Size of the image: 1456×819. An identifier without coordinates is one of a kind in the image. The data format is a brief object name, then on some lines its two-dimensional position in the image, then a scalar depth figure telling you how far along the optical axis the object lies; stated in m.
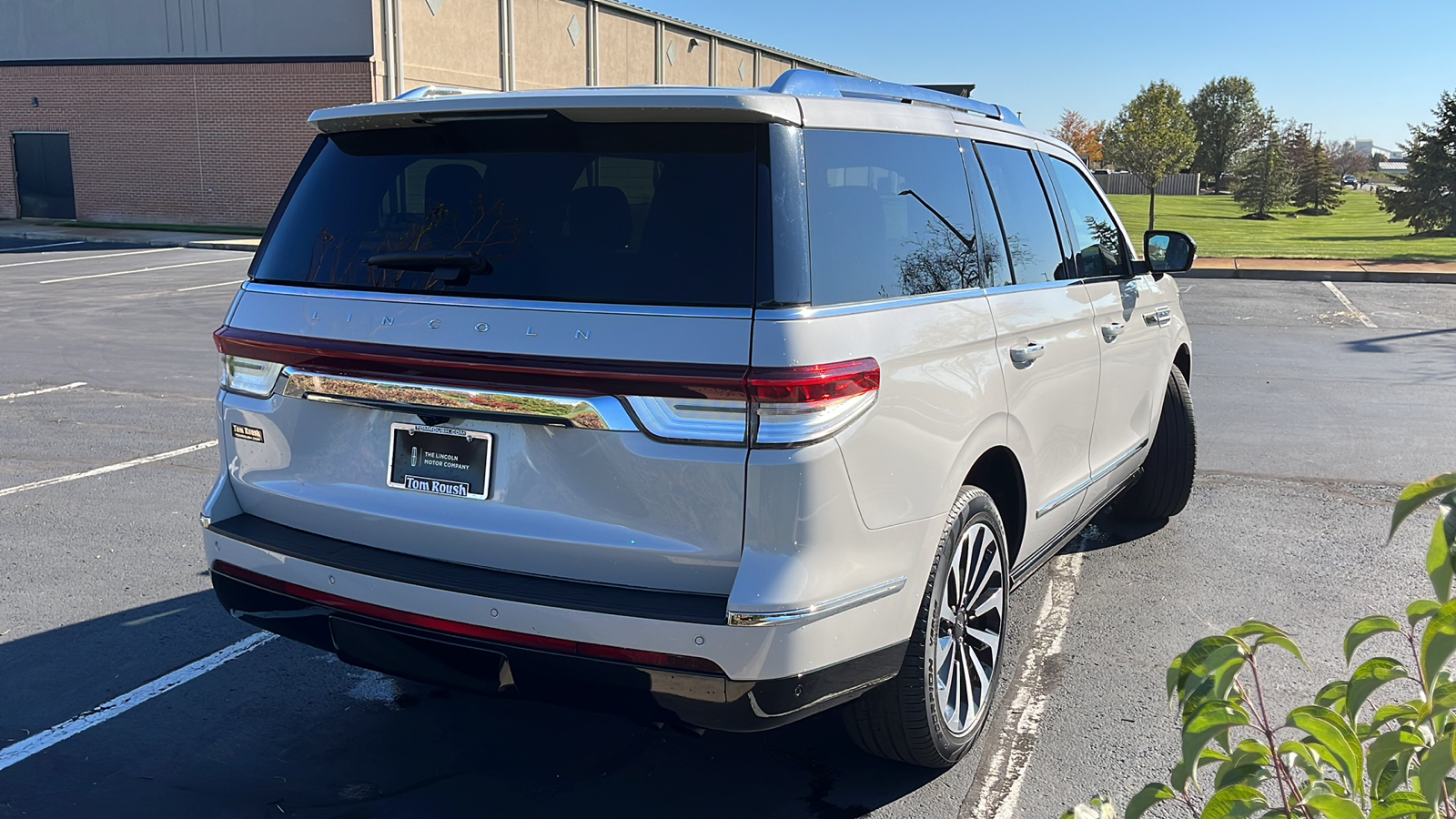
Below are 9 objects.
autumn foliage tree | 88.06
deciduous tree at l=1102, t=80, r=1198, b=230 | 37.97
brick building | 29.73
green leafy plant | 1.29
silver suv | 2.74
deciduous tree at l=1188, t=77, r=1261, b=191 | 83.81
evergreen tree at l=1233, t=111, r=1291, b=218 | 47.66
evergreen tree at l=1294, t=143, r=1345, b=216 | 50.41
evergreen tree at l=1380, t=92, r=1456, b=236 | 30.30
